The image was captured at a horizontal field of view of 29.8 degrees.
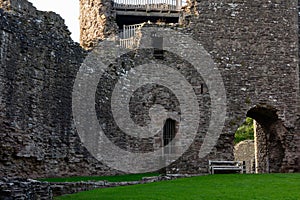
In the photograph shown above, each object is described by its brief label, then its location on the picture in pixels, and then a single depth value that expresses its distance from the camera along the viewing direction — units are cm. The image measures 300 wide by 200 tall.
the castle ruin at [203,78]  1797
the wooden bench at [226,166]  2141
